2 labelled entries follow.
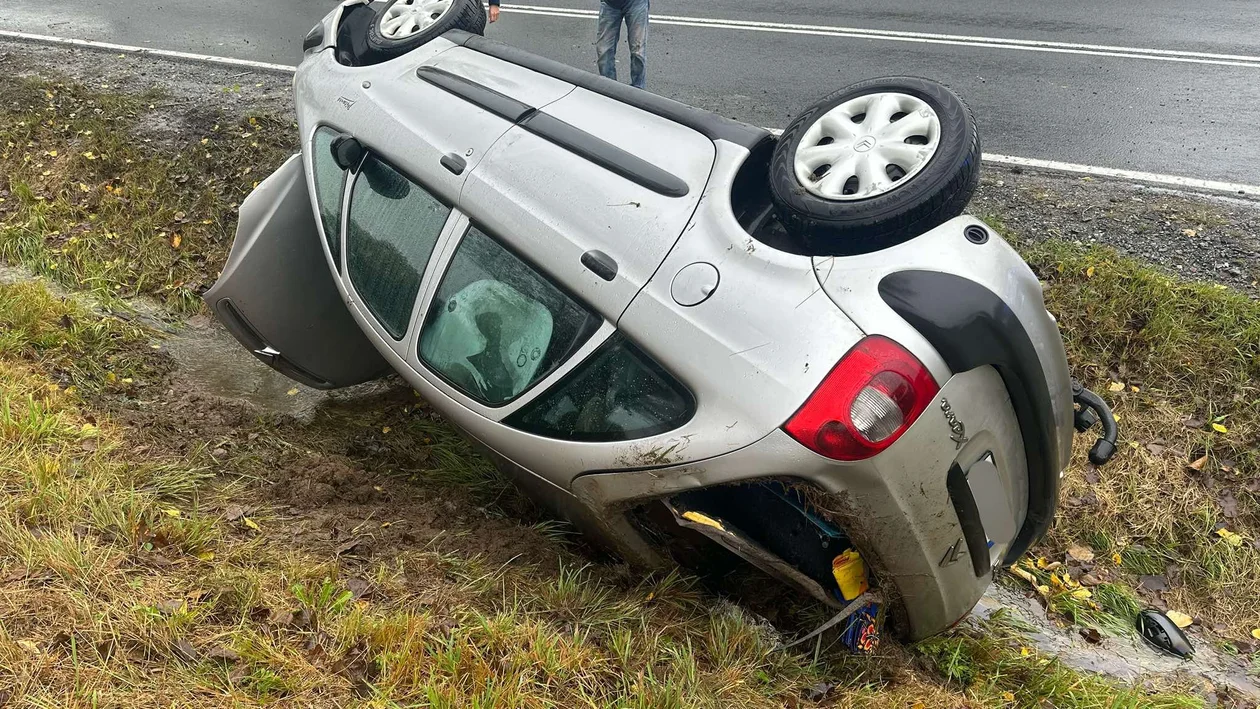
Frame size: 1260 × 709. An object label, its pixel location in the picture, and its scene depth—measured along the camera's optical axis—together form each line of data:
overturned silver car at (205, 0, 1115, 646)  2.49
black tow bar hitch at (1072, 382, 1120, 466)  3.10
